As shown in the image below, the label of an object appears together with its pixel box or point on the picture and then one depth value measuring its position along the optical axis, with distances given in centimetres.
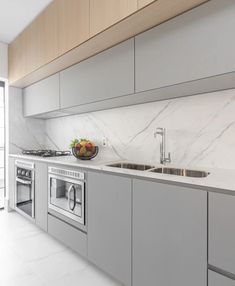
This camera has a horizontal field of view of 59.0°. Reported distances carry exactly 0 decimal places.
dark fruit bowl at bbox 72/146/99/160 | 231
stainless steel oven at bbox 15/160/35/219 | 269
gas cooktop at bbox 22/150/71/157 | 279
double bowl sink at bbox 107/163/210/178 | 160
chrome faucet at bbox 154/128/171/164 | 192
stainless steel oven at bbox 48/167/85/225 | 188
